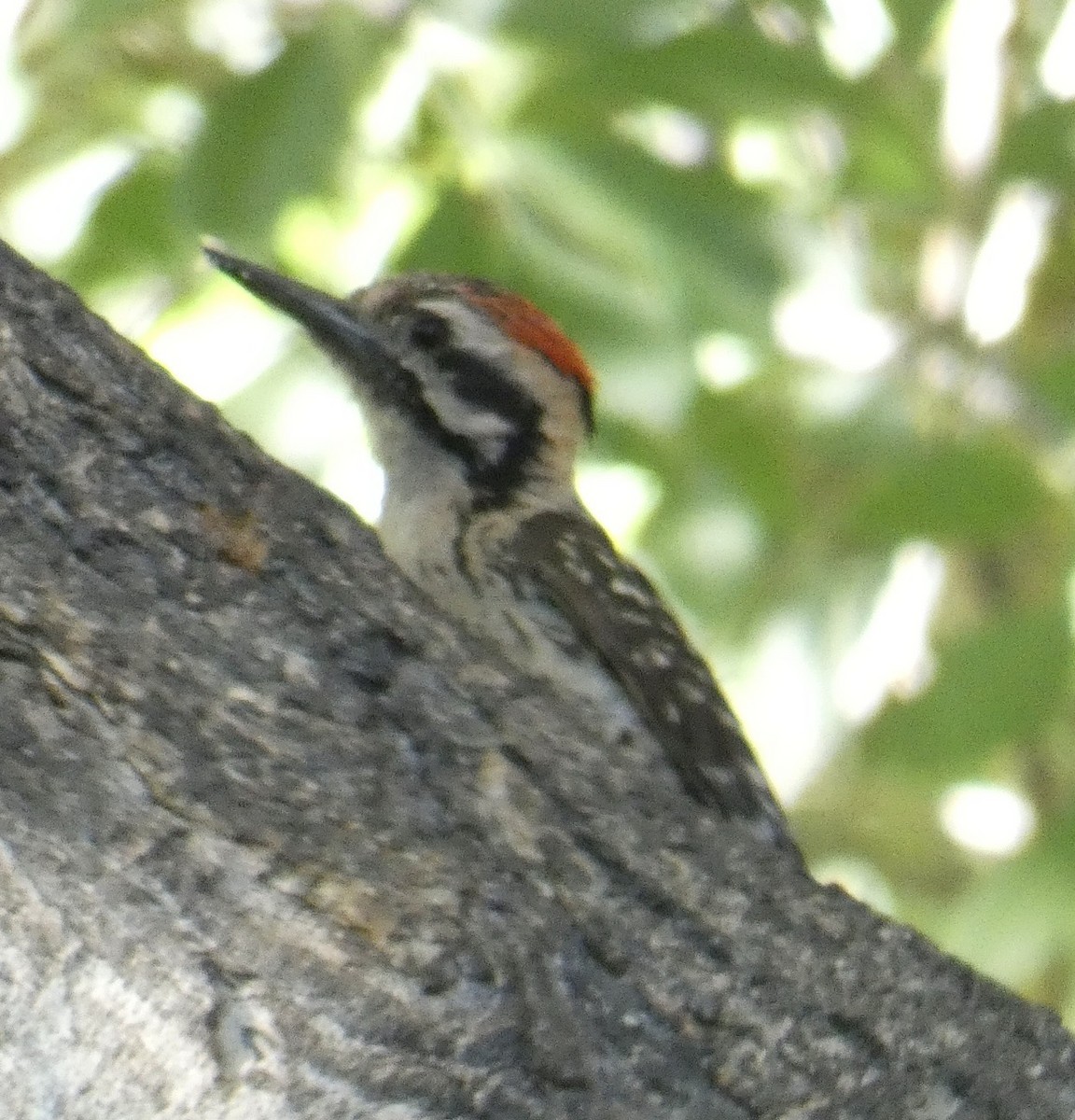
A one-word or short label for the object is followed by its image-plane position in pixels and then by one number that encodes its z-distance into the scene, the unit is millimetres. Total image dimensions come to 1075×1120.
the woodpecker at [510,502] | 8602
